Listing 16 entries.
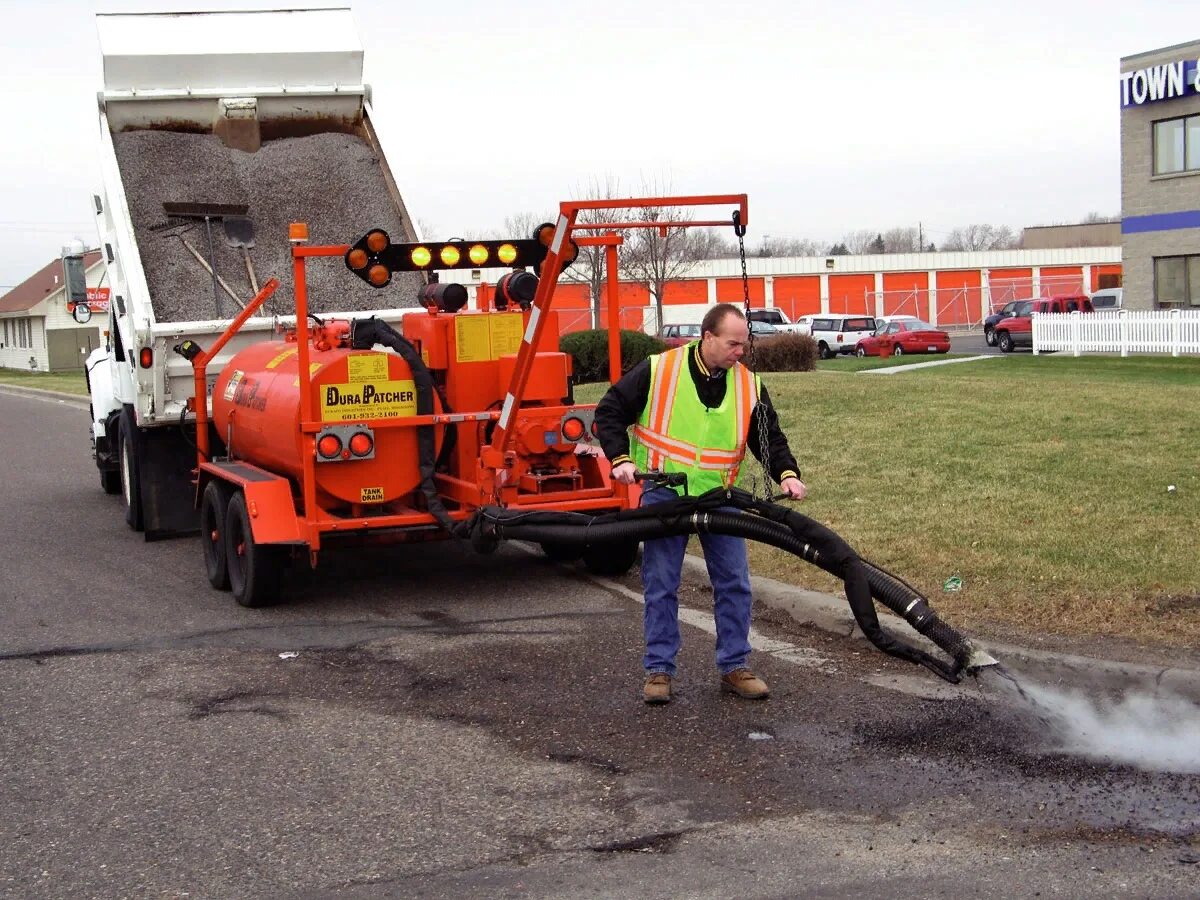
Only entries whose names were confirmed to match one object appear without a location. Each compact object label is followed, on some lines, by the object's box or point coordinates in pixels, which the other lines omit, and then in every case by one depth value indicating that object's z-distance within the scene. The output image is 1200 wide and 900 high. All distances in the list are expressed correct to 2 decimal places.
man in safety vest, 6.54
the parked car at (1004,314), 41.06
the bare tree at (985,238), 124.13
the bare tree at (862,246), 118.38
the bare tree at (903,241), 125.16
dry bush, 26.91
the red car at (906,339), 41.72
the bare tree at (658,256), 39.97
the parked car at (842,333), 45.34
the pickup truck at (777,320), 47.78
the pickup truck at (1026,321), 39.62
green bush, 24.89
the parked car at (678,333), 37.52
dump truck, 11.23
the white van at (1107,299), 48.56
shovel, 11.71
